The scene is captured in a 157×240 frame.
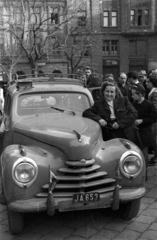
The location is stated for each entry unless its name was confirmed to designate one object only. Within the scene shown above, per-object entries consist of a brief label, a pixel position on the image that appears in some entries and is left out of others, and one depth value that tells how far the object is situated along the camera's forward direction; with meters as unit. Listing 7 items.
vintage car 3.57
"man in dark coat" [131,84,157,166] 5.59
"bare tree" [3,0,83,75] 23.60
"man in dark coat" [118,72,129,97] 8.03
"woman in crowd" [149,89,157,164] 6.56
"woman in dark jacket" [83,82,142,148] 4.81
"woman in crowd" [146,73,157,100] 7.01
